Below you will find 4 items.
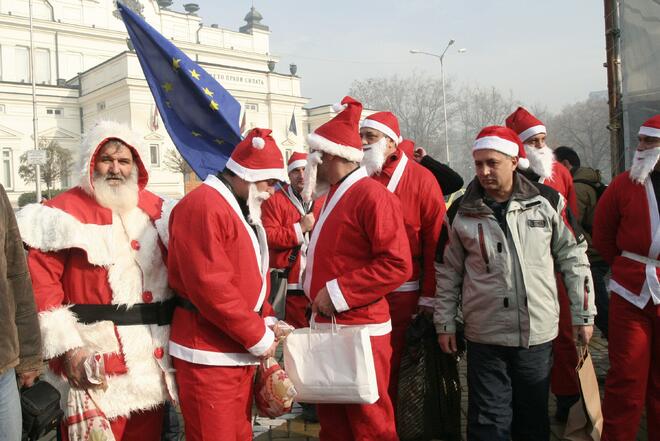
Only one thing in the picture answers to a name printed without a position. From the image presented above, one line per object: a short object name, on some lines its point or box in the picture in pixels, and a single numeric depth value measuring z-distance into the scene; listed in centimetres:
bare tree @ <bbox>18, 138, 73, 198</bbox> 3419
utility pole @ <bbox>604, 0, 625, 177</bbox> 642
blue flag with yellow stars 475
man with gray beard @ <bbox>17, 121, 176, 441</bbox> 307
